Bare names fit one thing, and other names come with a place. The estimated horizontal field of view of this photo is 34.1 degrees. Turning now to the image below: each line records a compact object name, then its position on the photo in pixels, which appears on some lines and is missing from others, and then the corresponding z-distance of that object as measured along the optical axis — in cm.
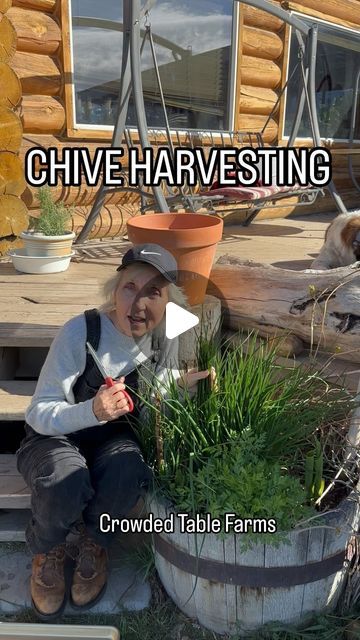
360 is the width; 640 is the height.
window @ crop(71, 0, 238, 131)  403
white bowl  305
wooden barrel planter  134
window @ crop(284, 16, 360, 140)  596
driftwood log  196
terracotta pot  200
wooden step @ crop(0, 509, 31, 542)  176
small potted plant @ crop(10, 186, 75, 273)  305
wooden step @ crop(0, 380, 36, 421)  185
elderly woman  145
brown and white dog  310
